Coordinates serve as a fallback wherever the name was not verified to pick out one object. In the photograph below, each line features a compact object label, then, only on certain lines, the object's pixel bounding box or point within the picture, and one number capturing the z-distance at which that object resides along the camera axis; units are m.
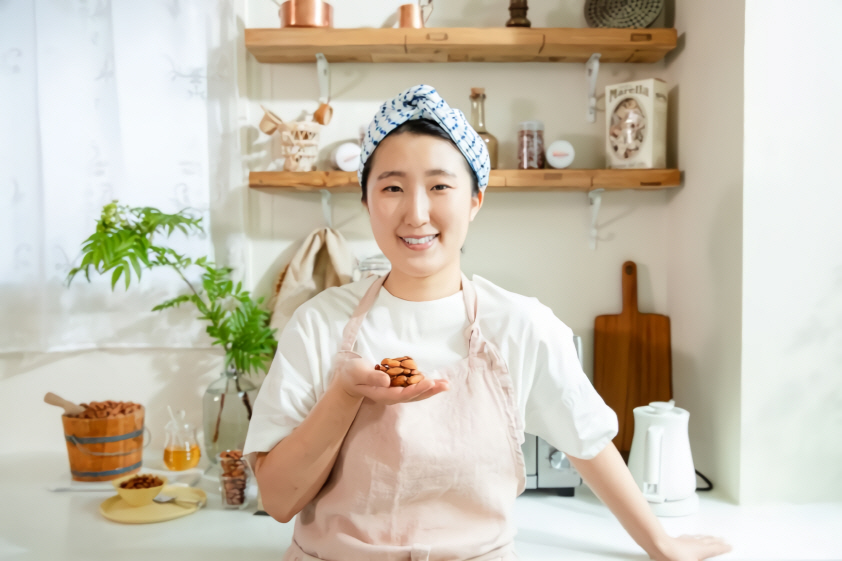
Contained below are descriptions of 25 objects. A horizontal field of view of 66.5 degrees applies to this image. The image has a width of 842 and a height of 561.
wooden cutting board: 1.71
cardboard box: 1.60
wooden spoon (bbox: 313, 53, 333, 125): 1.66
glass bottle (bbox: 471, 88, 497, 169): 1.65
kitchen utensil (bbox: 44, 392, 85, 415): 1.52
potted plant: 1.51
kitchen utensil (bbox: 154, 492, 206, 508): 1.38
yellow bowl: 1.35
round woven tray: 1.64
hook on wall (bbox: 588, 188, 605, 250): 1.71
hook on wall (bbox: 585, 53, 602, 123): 1.66
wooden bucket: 1.52
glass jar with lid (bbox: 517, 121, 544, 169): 1.65
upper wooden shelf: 1.58
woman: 0.95
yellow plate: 1.31
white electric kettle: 1.31
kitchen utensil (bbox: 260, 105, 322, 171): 1.62
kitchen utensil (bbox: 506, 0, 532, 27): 1.64
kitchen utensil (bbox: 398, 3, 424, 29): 1.61
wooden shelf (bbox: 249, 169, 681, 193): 1.59
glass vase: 1.60
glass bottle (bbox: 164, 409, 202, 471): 1.58
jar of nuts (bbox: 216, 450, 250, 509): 1.36
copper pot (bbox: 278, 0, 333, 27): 1.60
